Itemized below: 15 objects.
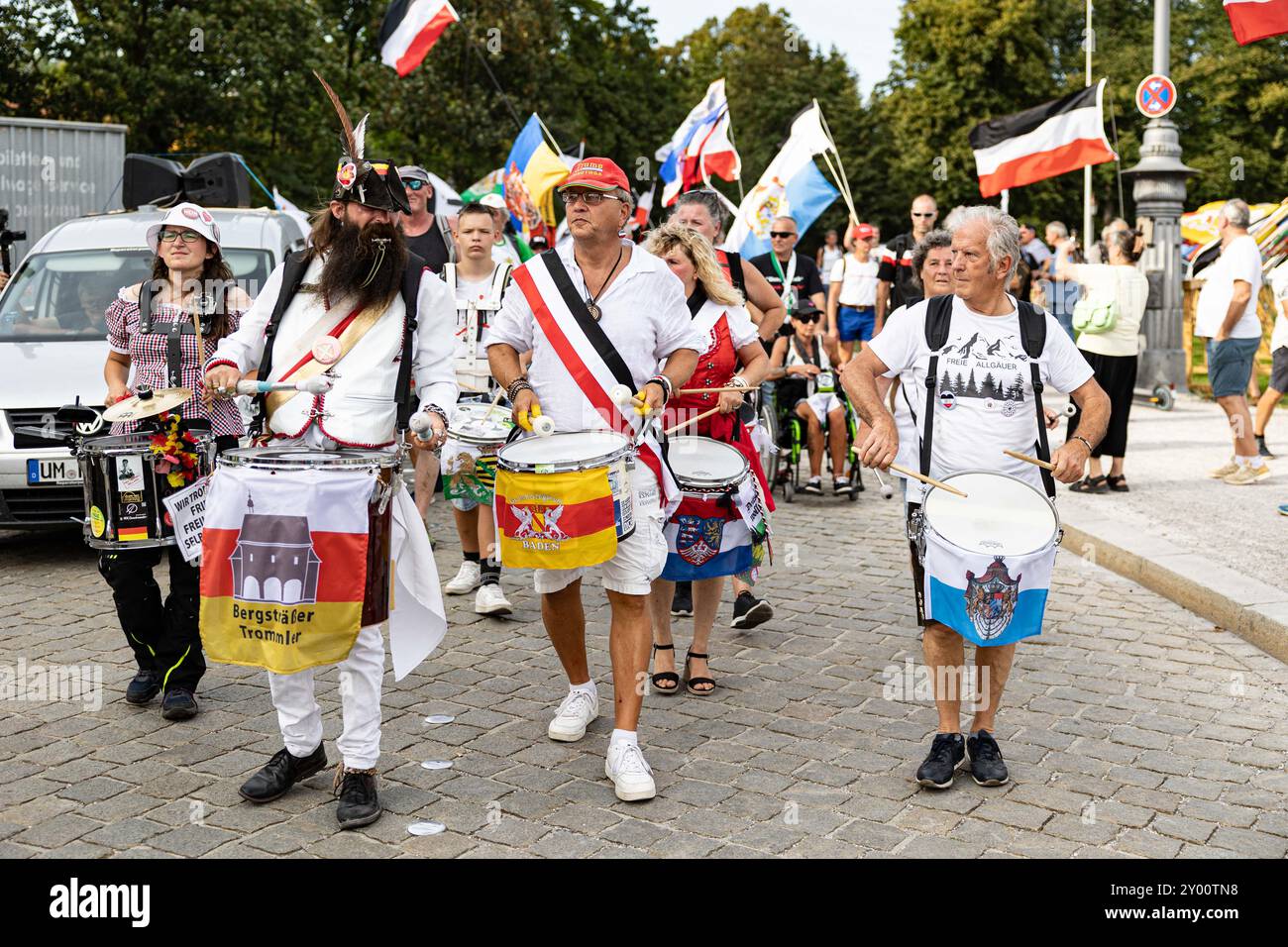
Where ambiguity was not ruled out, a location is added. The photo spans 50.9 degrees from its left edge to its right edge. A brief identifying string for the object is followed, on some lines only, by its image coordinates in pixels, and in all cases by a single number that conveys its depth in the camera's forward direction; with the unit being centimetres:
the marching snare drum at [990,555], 452
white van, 827
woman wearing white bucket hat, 557
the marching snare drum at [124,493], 539
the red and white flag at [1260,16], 943
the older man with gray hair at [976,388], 478
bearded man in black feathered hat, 447
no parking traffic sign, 1700
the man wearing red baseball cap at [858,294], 1483
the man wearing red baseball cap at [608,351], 487
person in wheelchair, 1088
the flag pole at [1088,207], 2265
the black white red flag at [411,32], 1550
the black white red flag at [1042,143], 1623
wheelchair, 1100
